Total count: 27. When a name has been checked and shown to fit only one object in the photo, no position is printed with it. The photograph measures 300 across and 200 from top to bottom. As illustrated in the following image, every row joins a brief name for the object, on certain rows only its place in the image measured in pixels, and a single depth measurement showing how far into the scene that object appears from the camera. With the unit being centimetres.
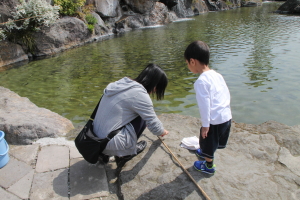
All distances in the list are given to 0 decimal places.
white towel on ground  303
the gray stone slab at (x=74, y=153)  300
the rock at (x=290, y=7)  2315
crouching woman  240
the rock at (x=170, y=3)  2502
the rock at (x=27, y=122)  330
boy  219
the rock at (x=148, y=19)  1923
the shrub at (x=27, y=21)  1041
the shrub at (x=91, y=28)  1445
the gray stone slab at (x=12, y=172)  254
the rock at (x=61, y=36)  1136
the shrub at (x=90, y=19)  1512
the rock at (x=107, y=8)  1792
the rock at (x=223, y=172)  234
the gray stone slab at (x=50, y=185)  236
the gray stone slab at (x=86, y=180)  238
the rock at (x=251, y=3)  3631
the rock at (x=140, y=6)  2147
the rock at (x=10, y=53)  967
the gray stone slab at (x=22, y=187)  238
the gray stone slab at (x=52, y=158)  279
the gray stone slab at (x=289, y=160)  273
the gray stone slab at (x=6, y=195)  232
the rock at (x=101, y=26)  1661
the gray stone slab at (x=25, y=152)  292
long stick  223
